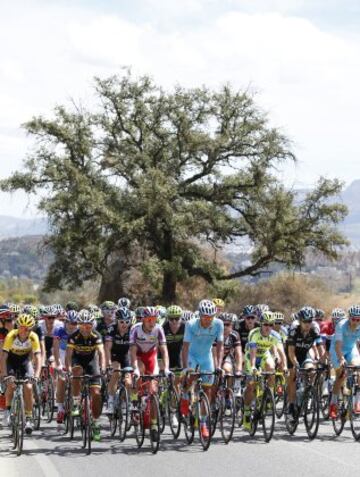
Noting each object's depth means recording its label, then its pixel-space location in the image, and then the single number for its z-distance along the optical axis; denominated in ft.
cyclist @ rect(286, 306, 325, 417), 46.73
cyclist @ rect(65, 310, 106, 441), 44.39
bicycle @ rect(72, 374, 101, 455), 40.93
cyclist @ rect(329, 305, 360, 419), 46.14
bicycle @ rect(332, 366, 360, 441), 44.52
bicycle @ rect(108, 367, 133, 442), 45.01
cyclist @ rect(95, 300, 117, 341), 54.24
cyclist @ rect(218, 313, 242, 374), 52.32
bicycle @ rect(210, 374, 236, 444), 43.50
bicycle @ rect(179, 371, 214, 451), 41.36
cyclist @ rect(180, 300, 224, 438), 44.37
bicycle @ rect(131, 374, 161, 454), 41.32
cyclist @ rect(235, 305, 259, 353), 57.62
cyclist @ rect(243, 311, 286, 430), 48.13
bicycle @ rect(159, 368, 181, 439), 45.39
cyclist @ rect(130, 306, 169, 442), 44.88
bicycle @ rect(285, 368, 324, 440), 43.55
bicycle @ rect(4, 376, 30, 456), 40.40
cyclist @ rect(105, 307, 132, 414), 48.01
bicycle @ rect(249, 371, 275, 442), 44.01
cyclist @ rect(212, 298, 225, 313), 57.77
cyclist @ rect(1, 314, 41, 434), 42.96
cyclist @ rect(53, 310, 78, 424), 48.91
